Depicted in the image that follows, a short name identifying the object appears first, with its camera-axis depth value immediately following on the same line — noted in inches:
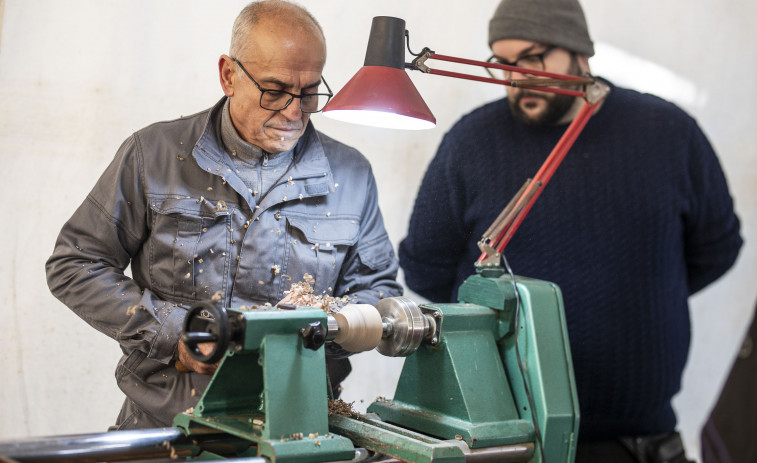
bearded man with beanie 86.8
